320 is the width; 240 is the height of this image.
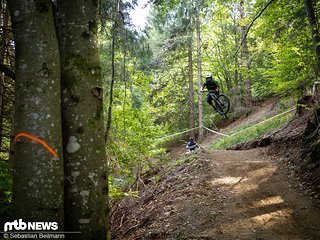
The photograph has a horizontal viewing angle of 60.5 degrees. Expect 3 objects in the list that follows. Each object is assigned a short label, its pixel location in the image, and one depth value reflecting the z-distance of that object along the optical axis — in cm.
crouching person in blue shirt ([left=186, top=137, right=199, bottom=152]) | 1213
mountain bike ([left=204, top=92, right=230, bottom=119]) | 1064
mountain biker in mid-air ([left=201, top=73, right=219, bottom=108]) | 1020
